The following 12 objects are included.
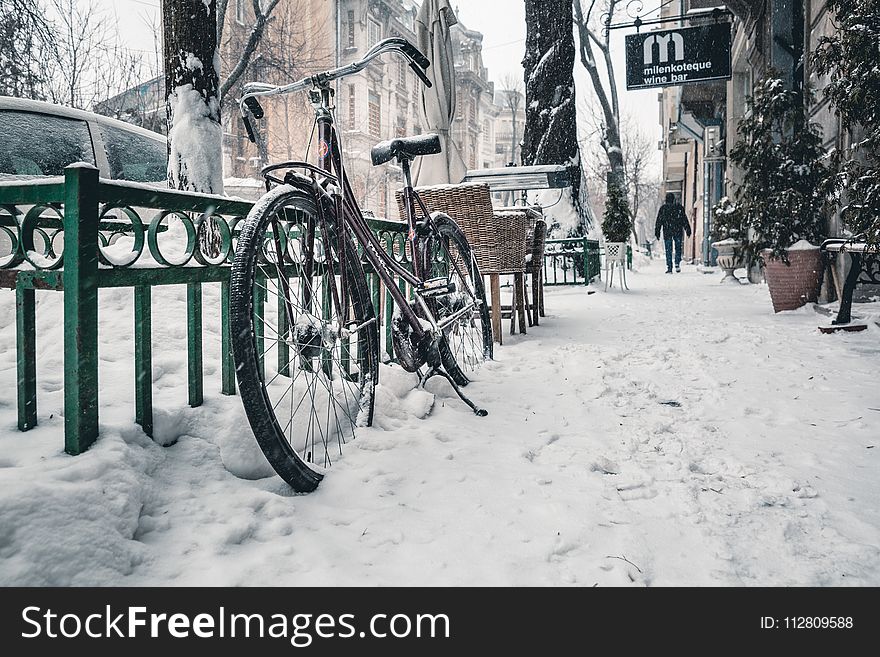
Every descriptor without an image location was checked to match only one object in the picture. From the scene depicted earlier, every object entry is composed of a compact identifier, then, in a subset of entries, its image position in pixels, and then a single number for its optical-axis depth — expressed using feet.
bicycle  5.85
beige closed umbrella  19.40
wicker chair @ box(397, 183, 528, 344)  13.87
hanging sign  32.19
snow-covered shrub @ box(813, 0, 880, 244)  13.19
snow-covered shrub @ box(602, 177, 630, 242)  35.42
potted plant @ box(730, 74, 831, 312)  19.62
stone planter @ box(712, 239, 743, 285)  31.81
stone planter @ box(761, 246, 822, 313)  19.45
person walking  50.08
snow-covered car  15.62
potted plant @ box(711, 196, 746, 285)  22.44
